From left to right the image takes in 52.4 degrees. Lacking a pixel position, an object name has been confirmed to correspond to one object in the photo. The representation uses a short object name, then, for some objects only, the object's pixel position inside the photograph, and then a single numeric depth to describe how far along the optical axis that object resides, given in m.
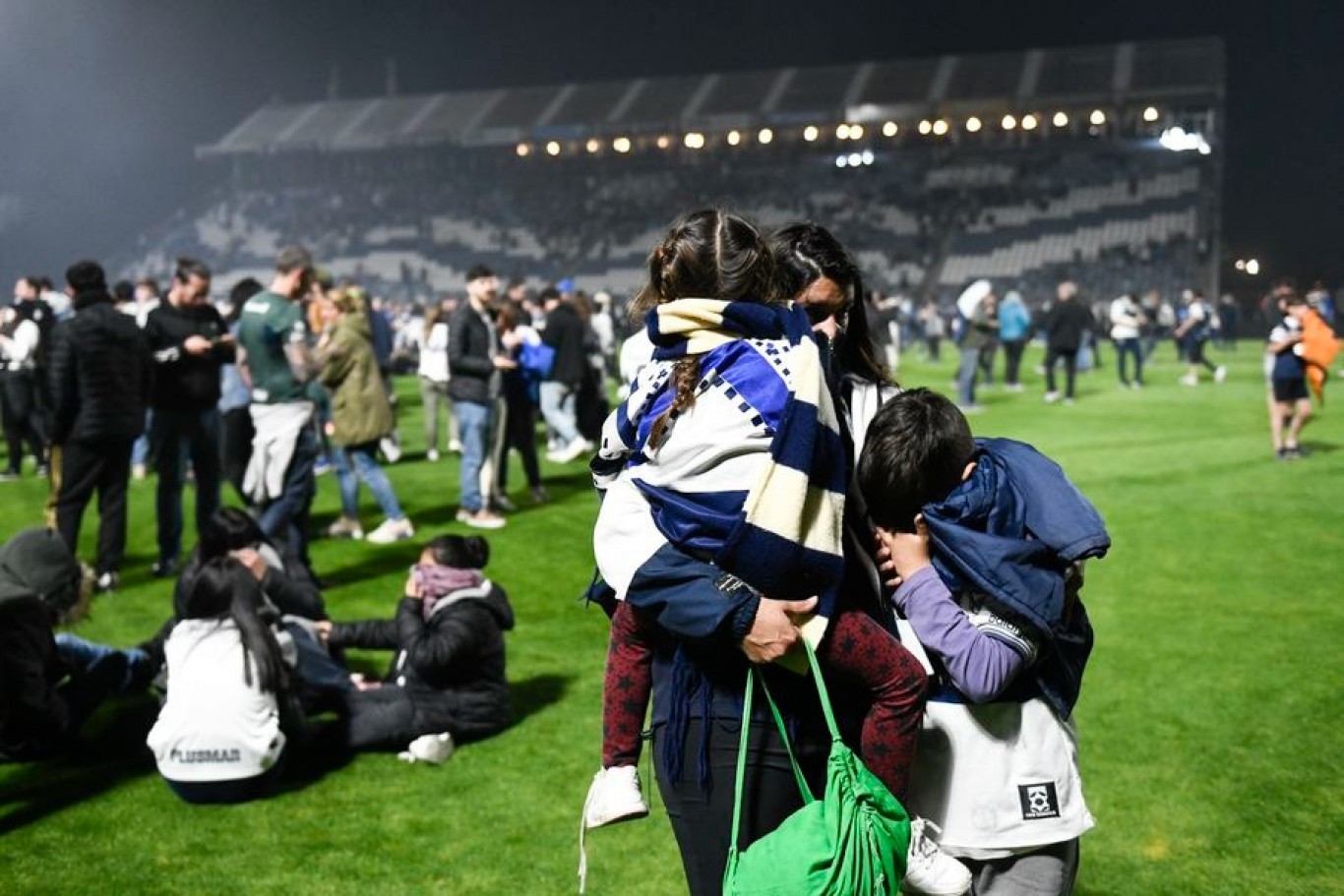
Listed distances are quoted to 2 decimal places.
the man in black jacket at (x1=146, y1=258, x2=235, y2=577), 8.35
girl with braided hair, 2.06
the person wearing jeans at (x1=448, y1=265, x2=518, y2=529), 9.67
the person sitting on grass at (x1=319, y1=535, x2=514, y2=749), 5.31
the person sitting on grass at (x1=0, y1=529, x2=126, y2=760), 4.84
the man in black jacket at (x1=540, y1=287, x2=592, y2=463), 12.34
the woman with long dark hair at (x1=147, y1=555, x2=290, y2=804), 4.77
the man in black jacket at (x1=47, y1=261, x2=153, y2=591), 7.77
